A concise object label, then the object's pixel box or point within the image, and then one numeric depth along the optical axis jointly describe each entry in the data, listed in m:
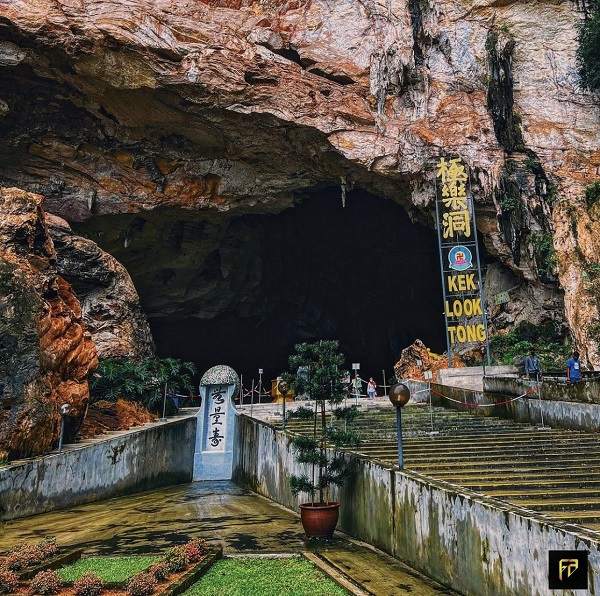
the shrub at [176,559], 5.04
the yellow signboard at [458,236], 17.67
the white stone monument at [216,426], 13.76
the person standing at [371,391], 19.47
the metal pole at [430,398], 13.33
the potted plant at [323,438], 6.72
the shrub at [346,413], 7.03
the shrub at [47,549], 5.67
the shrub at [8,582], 4.55
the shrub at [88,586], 4.34
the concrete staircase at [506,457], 5.04
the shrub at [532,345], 16.59
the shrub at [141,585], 4.35
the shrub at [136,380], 14.55
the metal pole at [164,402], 14.94
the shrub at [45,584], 4.45
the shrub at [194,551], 5.37
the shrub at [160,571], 4.74
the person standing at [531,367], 12.10
